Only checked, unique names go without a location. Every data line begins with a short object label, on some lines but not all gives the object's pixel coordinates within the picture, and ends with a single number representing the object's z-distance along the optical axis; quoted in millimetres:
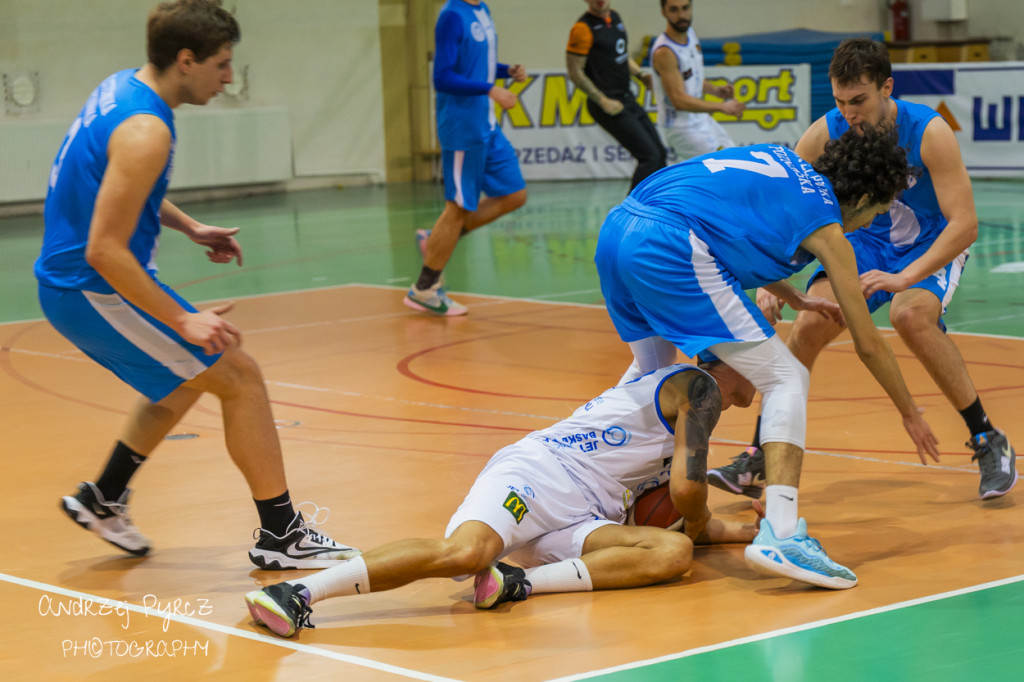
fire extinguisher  42286
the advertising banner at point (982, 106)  31482
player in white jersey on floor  7299
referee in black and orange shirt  21751
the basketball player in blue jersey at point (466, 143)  17711
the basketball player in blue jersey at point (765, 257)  7943
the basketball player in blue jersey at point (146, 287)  7501
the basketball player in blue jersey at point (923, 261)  9623
